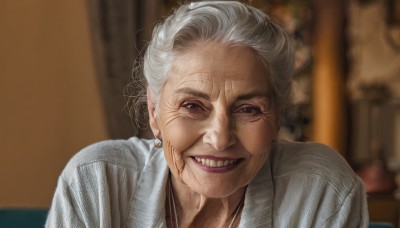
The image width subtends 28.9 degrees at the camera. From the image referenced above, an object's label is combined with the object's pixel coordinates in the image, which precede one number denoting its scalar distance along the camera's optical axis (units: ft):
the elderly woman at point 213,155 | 2.81
